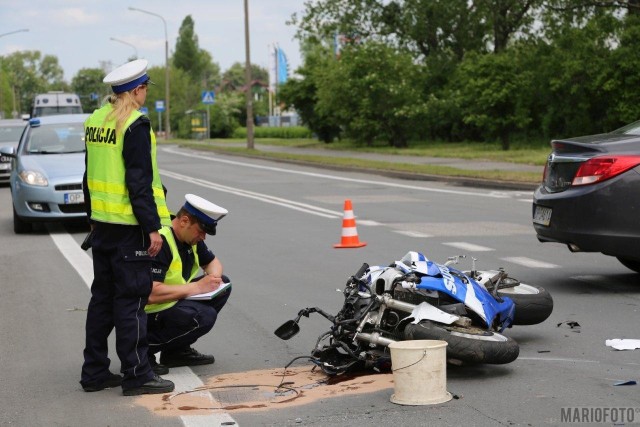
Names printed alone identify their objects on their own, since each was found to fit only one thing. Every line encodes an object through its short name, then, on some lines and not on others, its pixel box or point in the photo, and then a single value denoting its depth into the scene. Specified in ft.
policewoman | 20.20
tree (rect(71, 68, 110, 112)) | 431.02
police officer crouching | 21.59
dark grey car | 30.45
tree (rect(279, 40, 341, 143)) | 165.48
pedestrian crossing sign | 187.49
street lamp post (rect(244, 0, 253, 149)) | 150.30
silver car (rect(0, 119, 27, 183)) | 95.71
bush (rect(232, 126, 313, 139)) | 248.11
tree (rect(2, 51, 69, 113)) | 582.68
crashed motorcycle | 20.94
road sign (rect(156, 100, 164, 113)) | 250.37
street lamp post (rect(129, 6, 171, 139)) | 241.53
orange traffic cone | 43.38
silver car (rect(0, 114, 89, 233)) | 51.03
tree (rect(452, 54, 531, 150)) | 126.00
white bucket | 19.15
